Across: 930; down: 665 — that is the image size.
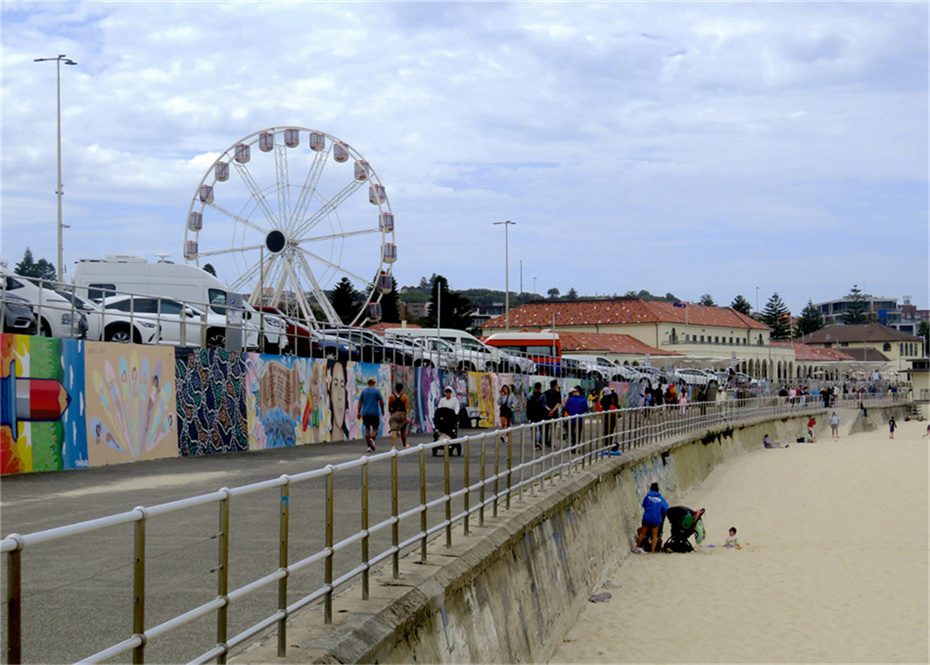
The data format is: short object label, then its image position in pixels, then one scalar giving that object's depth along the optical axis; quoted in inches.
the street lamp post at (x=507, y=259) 3110.2
